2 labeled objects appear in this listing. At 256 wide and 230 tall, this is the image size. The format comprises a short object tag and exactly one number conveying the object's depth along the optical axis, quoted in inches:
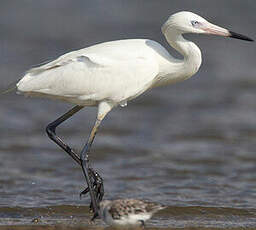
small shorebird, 632.4
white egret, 770.2
